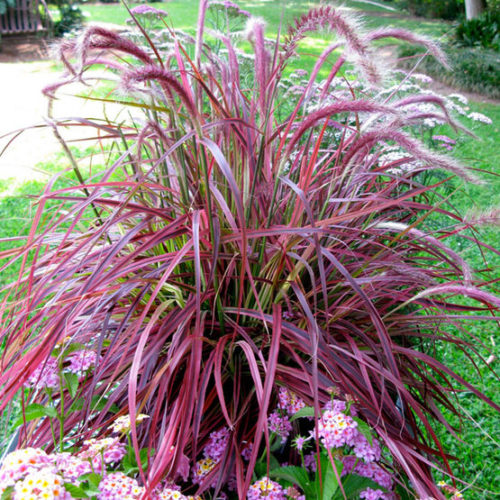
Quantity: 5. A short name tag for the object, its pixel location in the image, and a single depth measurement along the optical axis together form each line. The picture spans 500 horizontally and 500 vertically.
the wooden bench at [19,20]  10.70
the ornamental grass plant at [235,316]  1.08
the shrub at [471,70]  7.80
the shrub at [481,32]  9.13
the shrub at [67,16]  10.41
